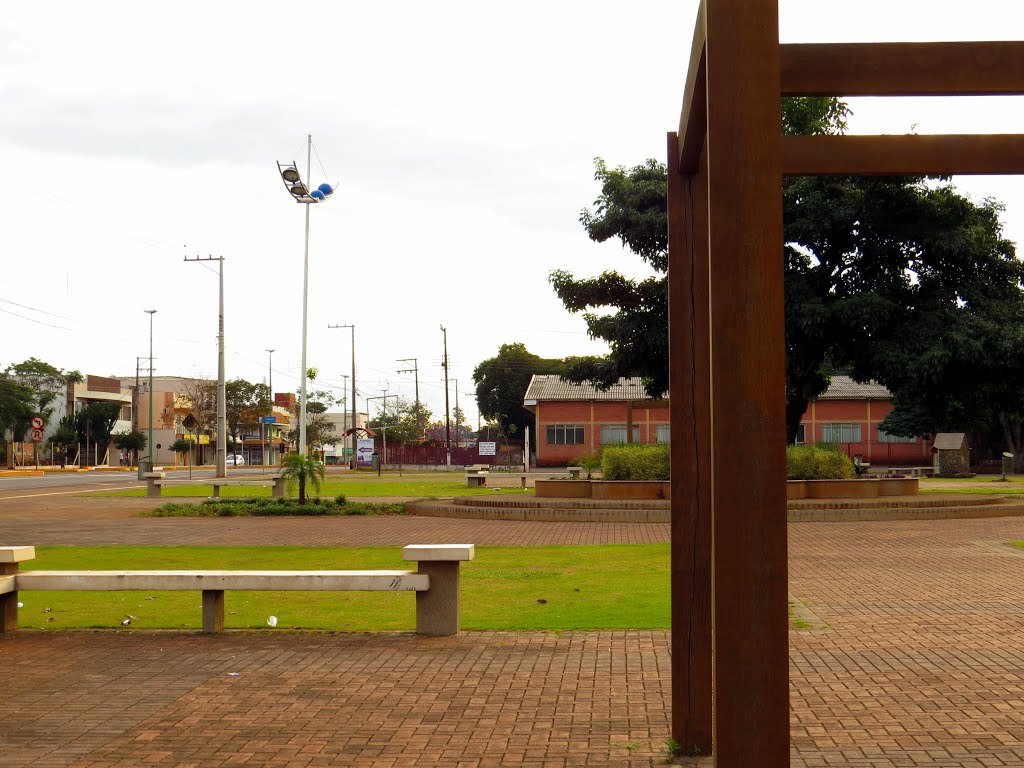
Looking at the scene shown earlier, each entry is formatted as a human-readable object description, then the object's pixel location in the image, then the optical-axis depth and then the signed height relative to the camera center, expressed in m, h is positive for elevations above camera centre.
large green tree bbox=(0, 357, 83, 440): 68.69 +3.33
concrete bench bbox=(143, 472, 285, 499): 26.19 -1.27
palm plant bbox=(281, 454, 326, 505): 21.52 -0.69
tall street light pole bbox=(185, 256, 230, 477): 42.06 +1.40
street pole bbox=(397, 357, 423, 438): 82.53 +1.43
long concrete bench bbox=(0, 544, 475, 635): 7.18 -1.03
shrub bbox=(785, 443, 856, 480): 22.03 -0.69
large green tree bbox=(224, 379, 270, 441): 78.19 +2.45
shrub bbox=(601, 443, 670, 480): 22.11 -0.64
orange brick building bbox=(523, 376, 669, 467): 61.59 +0.90
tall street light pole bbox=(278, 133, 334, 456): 37.00 +9.38
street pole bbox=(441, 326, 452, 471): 63.69 -0.15
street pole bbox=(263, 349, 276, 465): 82.87 +2.15
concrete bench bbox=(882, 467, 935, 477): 40.50 -1.63
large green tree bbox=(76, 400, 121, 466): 79.19 +1.20
